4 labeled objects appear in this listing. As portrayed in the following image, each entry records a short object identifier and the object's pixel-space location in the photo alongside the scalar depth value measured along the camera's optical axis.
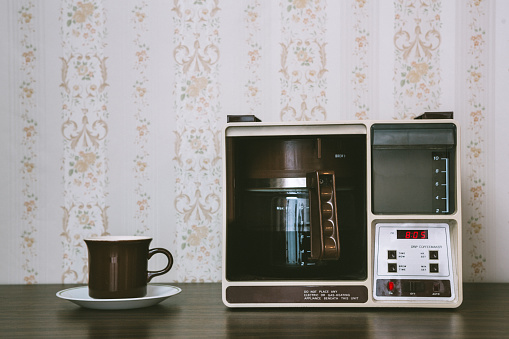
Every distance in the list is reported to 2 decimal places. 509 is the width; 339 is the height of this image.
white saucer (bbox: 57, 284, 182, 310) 1.01
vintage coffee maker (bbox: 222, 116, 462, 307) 0.99
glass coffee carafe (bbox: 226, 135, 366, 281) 1.04
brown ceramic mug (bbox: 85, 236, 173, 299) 1.03
